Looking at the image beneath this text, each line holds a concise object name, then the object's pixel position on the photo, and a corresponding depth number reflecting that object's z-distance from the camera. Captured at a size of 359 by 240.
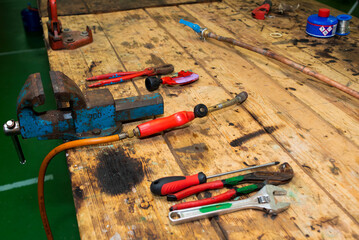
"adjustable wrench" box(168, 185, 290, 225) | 0.77
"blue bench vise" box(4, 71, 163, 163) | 0.91
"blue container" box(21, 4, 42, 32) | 3.29
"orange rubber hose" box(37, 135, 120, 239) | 0.90
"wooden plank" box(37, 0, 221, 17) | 2.04
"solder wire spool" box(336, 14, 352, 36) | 1.70
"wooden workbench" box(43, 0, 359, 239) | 0.77
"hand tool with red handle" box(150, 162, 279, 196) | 0.82
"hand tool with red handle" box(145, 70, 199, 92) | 1.24
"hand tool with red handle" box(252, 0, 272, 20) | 1.94
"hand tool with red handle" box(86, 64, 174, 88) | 1.30
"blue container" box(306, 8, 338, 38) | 1.68
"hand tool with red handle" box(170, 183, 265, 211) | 0.79
